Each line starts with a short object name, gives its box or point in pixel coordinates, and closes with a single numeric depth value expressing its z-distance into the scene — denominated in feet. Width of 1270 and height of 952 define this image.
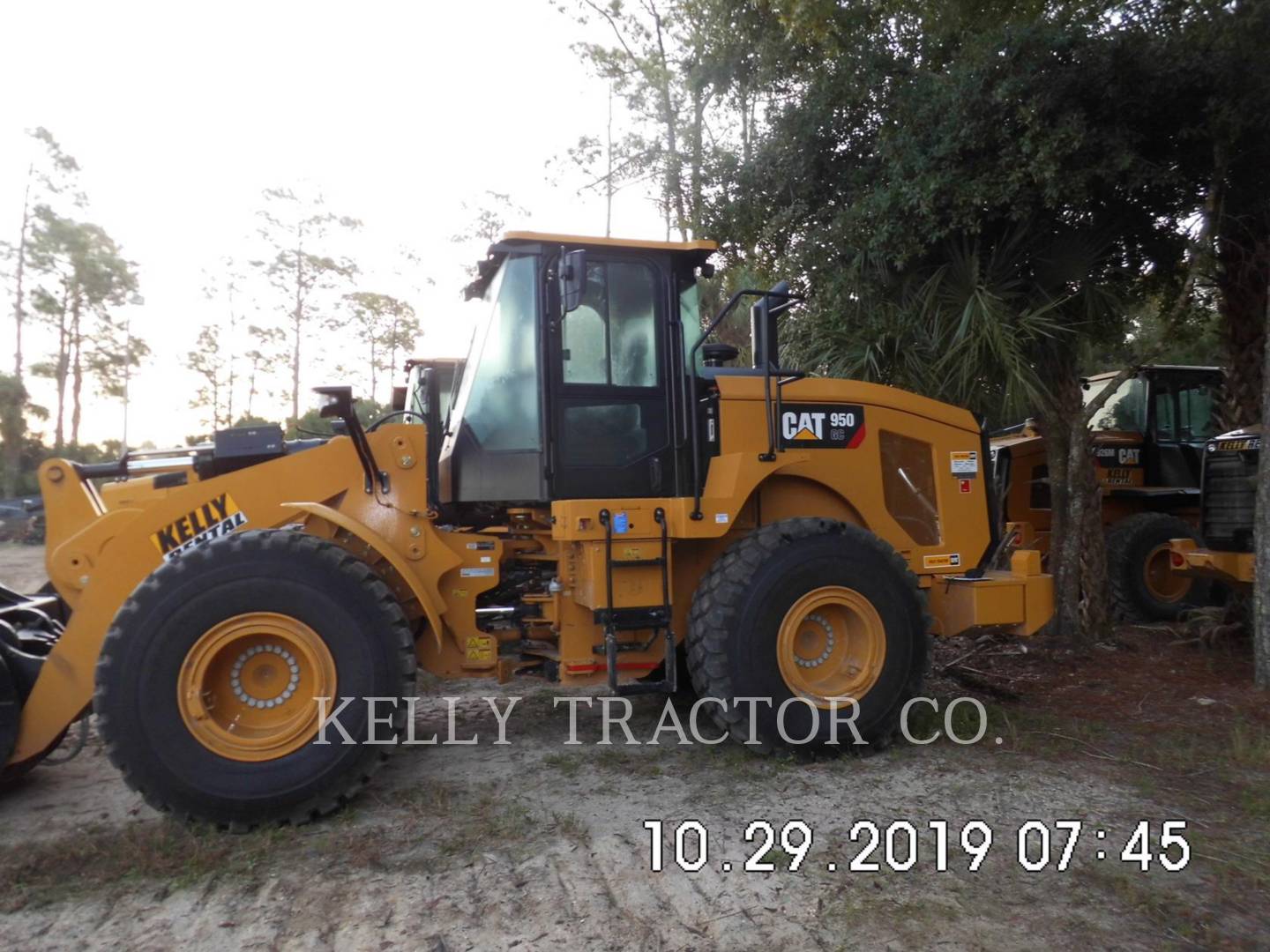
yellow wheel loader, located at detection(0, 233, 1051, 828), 12.85
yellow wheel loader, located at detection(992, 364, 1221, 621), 29.96
